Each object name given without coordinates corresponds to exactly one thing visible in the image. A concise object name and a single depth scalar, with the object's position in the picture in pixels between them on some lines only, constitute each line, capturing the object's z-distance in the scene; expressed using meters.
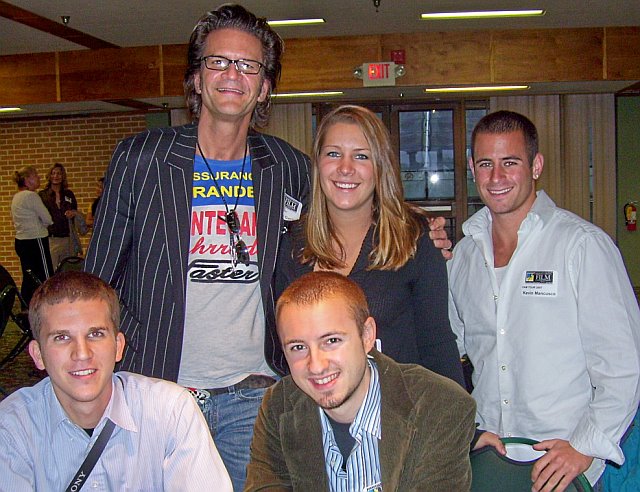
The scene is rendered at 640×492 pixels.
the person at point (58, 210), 10.24
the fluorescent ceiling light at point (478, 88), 9.18
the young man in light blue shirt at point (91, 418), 1.76
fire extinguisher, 11.16
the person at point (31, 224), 9.23
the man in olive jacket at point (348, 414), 1.67
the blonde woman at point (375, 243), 1.99
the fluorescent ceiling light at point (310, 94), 9.21
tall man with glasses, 2.01
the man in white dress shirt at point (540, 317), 2.09
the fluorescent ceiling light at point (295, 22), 7.60
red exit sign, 8.61
